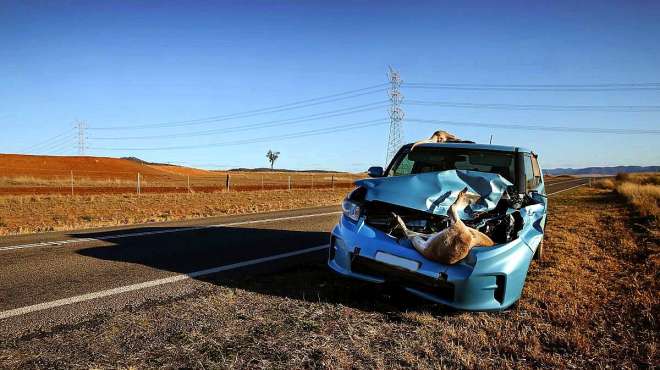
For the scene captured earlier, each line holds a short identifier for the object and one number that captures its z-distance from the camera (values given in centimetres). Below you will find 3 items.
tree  17138
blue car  345
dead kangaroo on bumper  344
